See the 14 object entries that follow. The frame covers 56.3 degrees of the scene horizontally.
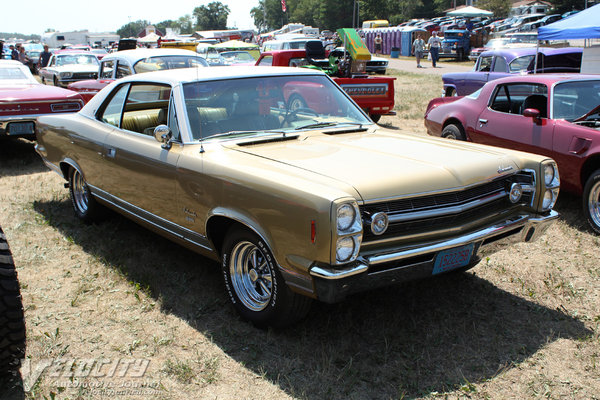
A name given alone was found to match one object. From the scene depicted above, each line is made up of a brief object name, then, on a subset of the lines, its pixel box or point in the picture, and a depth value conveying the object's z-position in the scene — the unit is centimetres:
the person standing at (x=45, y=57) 2123
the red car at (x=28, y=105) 807
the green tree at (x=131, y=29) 15262
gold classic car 301
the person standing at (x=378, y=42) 3893
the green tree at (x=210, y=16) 13075
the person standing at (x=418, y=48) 3073
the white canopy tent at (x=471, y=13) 3442
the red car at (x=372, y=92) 1089
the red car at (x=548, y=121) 544
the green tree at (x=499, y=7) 4947
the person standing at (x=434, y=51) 2922
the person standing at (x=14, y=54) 2320
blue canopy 1059
